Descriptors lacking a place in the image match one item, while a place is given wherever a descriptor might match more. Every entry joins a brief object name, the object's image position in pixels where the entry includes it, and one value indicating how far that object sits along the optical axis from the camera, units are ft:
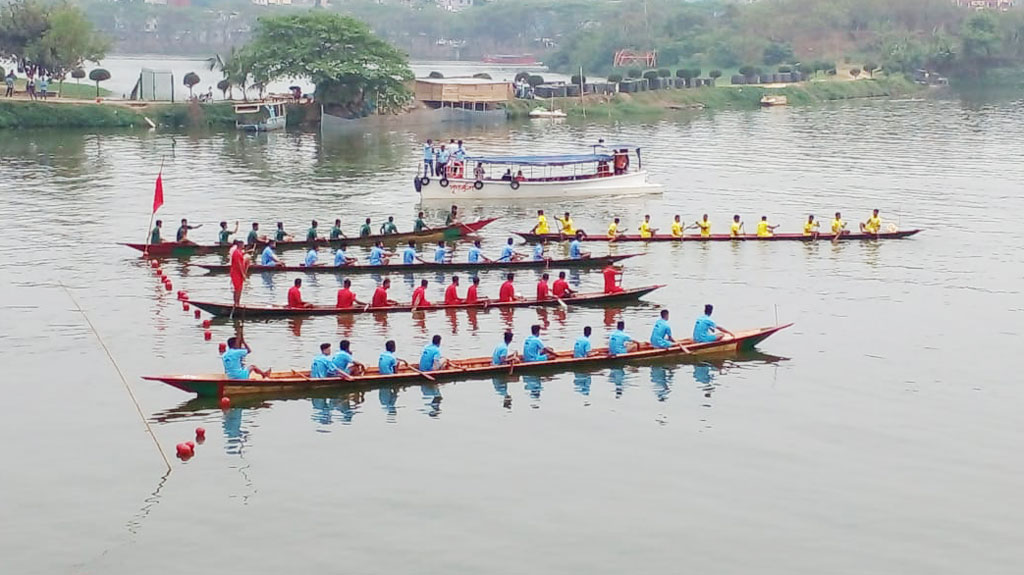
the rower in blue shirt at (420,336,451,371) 114.83
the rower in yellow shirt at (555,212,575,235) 179.11
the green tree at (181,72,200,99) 343.26
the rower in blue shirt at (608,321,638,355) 120.47
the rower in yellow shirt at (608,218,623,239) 177.06
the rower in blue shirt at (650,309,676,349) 122.42
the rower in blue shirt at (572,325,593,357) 119.14
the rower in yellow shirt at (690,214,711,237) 179.11
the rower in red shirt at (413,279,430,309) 139.23
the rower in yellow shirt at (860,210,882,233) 181.47
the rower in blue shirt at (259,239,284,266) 156.76
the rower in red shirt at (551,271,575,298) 142.20
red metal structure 490.90
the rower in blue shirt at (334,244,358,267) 157.38
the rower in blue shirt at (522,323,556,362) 117.80
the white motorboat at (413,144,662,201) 214.28
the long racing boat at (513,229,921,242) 177.58
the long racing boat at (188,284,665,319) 135.44
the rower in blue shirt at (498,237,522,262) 159.33
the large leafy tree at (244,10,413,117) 310.45
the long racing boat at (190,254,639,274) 158.44
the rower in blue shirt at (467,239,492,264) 159.31
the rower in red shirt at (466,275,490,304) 139.44
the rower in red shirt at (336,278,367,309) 137.18
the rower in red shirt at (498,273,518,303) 140.56
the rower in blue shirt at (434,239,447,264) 159.84
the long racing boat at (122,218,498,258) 166.09
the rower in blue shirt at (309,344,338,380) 111.96
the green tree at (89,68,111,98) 341.39
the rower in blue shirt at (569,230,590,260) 159.84
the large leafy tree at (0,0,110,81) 311.47
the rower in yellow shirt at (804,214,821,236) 180.45
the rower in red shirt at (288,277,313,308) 136.46
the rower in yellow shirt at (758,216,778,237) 179.73
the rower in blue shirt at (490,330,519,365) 117.50
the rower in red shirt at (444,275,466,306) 140.26
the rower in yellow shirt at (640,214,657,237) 179.22
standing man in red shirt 130.93
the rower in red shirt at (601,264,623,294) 143.64
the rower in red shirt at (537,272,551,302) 140.87
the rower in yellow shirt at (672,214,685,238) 179.01
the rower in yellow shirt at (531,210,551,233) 177.78
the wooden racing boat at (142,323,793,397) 109.70
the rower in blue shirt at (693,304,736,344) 123.65
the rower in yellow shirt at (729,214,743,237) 179.83
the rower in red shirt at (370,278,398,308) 138.62
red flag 166.09
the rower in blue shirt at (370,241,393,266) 158.61
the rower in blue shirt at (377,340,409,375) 112.88
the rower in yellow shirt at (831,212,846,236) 181.47
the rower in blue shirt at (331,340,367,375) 112.78
